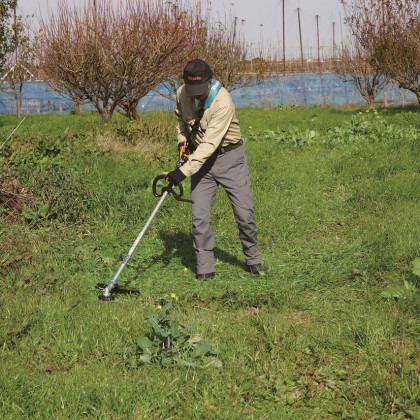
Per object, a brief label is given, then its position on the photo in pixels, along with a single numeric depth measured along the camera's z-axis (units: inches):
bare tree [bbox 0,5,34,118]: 671.8
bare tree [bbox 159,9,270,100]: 764.0
